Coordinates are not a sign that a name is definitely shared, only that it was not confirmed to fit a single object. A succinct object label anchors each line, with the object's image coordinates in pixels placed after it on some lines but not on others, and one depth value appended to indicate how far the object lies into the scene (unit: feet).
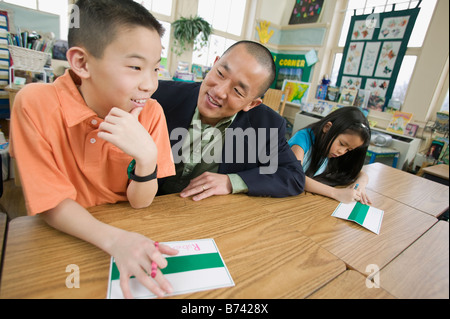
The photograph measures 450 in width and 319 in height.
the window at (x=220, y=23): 15.29
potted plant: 13.71
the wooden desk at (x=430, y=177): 6.04
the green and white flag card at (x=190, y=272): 1.48
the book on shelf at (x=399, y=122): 11.07
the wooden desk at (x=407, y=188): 3.84
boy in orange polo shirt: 1.72
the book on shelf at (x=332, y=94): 14.57
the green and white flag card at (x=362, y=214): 2.85
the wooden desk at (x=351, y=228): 2.26
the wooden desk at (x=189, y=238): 1.44
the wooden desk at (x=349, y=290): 1.64
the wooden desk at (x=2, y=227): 1.65
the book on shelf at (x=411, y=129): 10.69
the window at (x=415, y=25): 10.69
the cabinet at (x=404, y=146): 9.94
